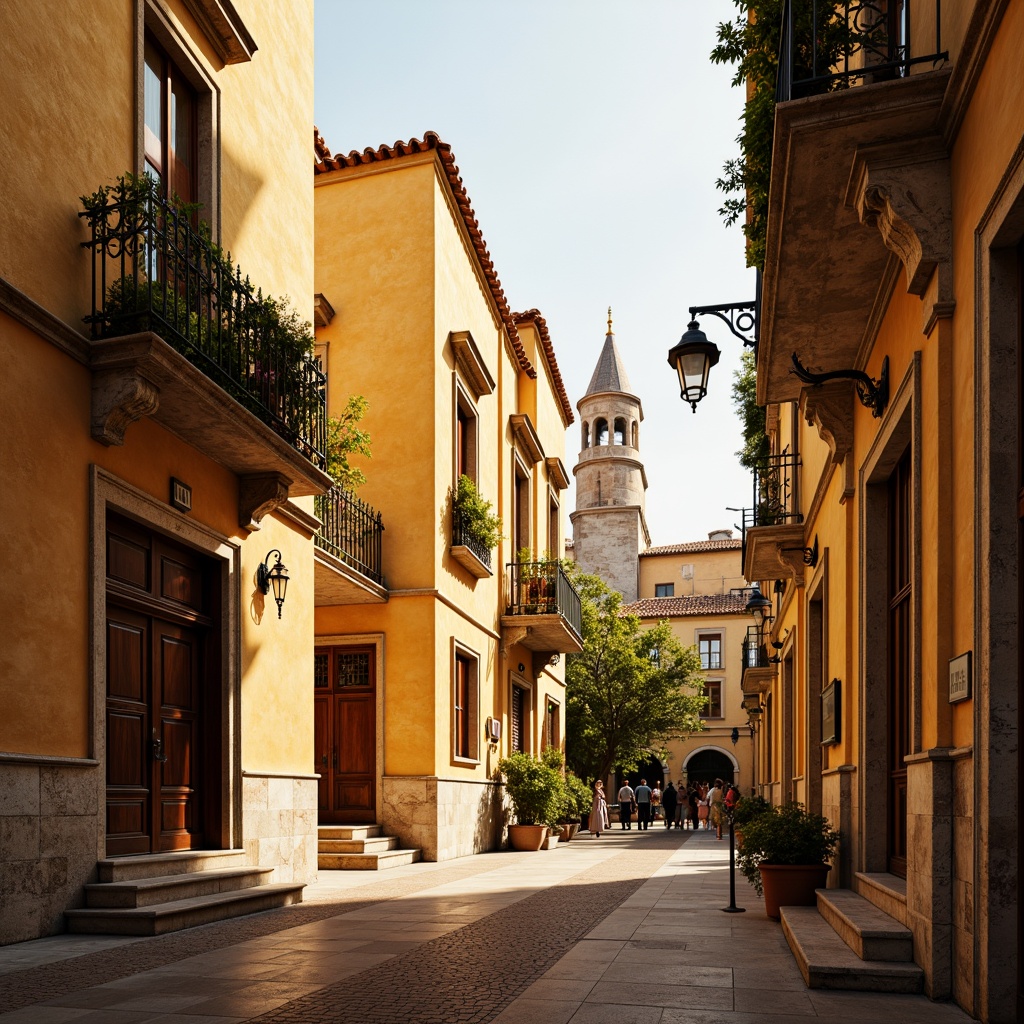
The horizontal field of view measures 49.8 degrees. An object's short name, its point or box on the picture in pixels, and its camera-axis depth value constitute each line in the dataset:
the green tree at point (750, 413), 21.50
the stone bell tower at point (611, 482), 61.81
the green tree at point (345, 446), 14.09
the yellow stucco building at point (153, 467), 7.40
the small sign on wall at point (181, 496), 9.31
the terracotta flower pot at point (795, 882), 8.78
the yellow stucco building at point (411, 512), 16.47
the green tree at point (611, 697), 36.66
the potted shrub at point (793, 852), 8.76
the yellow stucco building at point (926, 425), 4.91
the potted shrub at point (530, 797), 20.02
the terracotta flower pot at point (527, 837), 19.97
